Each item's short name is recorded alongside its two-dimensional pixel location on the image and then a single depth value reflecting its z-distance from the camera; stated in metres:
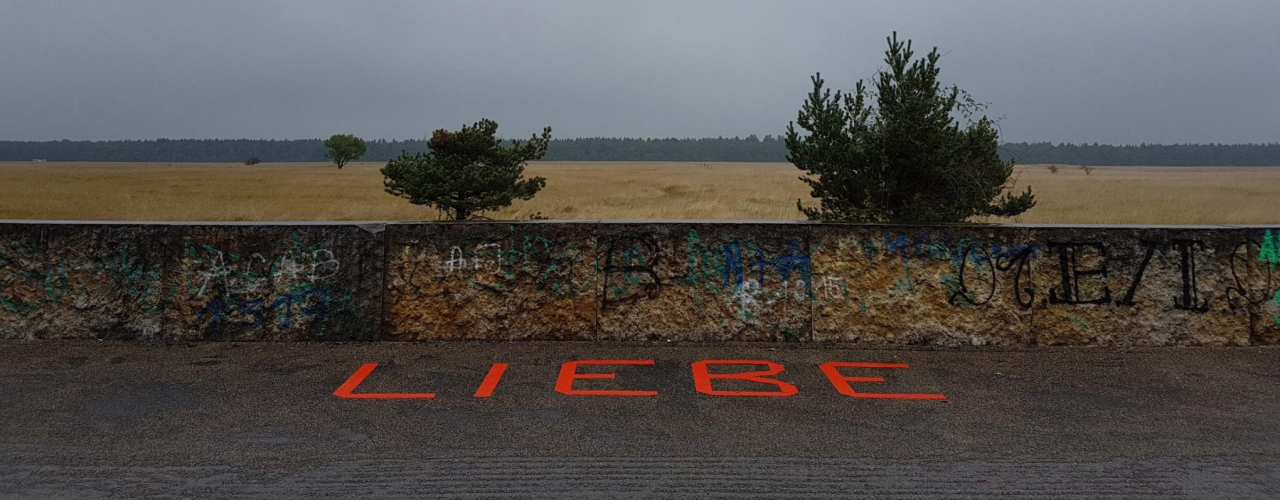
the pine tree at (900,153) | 8.66
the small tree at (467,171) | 14.70
